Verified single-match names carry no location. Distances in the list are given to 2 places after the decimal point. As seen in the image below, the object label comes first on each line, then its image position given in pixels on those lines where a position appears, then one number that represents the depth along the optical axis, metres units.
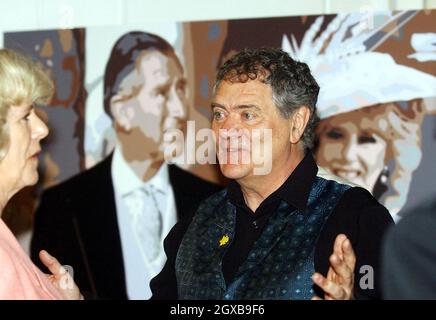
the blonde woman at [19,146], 2.02
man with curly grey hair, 2.23
